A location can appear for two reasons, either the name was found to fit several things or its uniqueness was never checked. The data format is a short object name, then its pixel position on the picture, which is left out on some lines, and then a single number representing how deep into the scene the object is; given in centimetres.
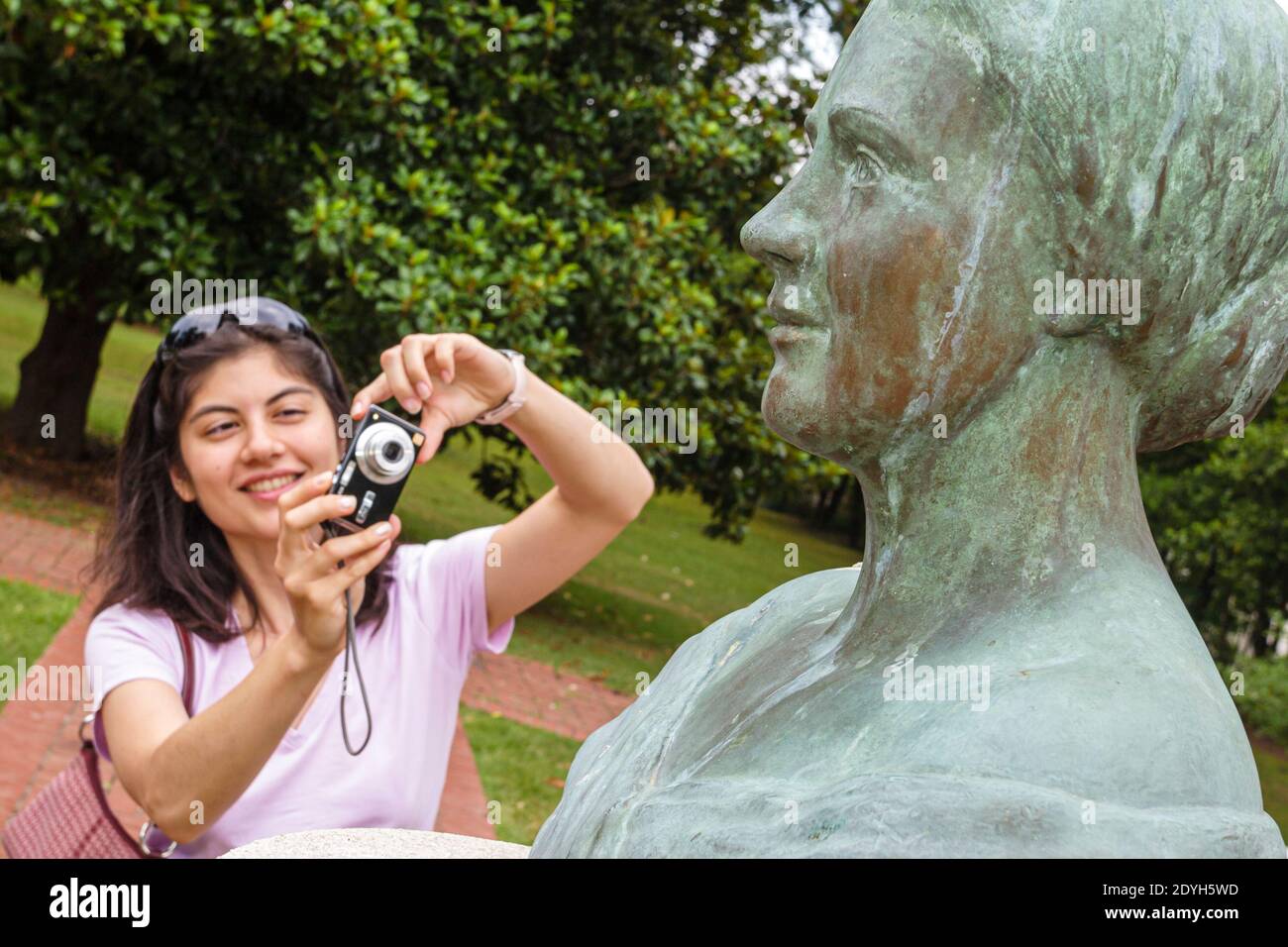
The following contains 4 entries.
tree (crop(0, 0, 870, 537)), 762
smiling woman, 264
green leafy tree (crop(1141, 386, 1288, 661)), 1051
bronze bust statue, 159
